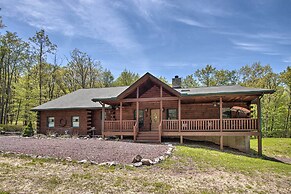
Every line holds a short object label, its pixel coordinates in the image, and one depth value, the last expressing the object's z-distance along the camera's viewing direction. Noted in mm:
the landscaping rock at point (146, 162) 8734
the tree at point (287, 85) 29422
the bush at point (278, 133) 30109
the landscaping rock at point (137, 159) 8930
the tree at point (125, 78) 41938
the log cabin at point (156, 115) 14234
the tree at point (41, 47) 31428
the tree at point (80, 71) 38625
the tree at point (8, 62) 28625
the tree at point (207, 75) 38438
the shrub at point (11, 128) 22761
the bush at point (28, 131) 18250
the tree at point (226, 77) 37438
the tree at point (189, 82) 40469
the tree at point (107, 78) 42719
